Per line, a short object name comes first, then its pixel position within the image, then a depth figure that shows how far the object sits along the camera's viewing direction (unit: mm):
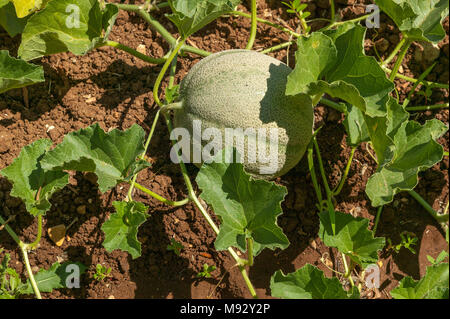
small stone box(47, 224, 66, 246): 2281
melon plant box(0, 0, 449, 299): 1866
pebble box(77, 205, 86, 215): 2314
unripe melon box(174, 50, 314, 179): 1973
